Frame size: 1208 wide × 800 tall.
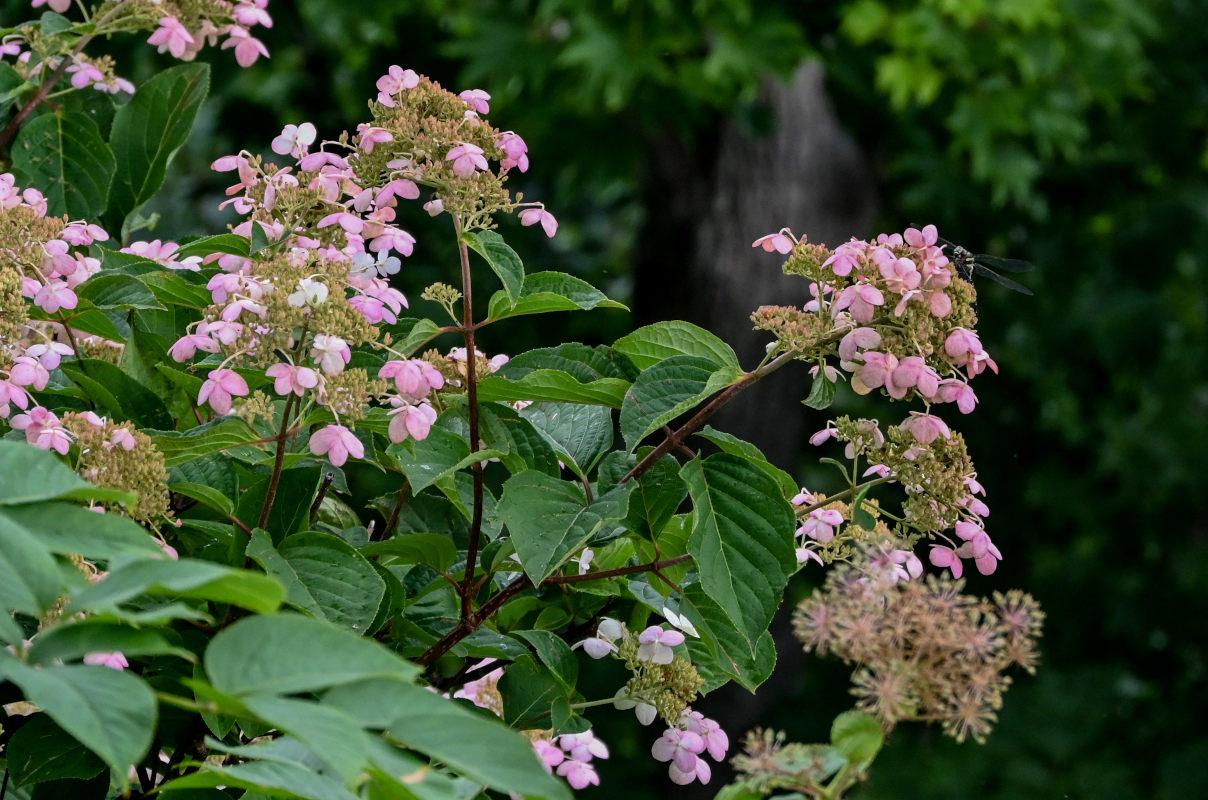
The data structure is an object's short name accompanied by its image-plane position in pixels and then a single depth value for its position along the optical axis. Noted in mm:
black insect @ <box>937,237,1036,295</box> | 5323
